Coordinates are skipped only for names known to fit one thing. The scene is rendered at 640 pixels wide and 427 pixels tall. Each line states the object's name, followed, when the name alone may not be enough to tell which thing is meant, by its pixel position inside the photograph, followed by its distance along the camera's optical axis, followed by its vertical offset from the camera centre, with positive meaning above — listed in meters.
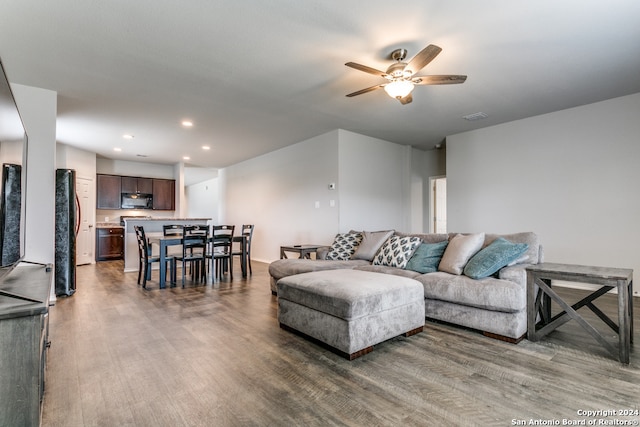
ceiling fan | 2.71 +1.29
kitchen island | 6.05 -0.40
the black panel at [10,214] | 1.66 +0.02
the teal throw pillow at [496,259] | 2.80 -0.38
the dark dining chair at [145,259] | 4.75 -0.64
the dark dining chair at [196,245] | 4.87 -0.45
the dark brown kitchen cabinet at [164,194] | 8.86 +0.66
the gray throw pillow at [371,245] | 4.23 -0.38
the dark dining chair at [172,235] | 5.03 -0.30
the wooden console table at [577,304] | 2.14 -0.65
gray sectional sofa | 2.56 -0.63
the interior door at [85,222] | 7.08 -0.11
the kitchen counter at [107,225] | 7.69 -0.19
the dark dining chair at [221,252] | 5.23 -0.59
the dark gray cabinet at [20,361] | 1.19 -0.55
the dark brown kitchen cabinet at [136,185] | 8.38 +0.88
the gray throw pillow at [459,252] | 3.09 -0.36
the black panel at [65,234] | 4.11 -0.22
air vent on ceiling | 4.80 +1.55
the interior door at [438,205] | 7.72 +0.30
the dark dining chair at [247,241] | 5.63 -0.44
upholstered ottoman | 2.26 -0.71
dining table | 4.67 -0.44
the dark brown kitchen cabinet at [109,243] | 7.60 -0.64
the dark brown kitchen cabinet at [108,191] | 8.02 +0.68
